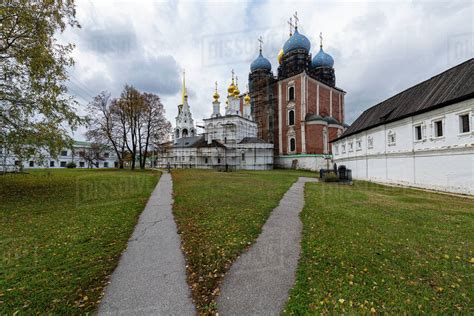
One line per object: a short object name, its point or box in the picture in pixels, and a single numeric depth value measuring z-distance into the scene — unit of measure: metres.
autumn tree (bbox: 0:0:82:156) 9.80
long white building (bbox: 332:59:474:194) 13.49
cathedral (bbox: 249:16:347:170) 39.56
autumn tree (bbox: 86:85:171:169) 30.11
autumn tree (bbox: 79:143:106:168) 52.22
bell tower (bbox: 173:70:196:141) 57.62
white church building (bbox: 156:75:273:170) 42.06
